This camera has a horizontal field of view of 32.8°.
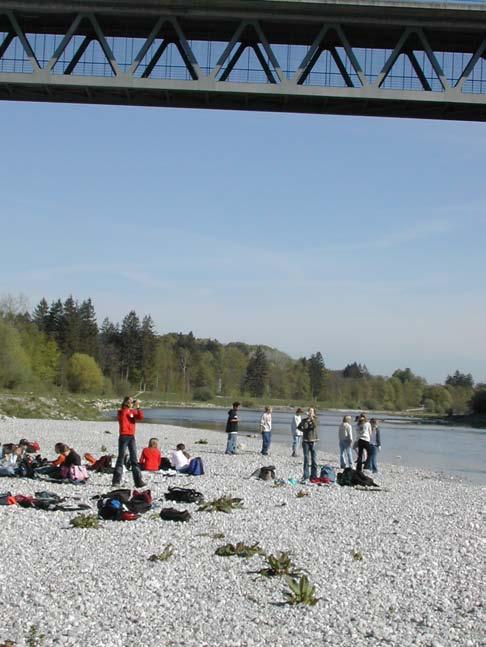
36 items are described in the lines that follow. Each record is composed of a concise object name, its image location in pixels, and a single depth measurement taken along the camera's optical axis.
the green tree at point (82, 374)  118.00
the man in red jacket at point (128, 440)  18.59
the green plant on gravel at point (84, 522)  14.07
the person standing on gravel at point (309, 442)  22.61
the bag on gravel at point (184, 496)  17.27
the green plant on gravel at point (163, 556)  12.02
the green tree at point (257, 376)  192.50
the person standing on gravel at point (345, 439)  26.83
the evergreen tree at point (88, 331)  130.75
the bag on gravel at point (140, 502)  15.49
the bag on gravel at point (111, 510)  14.88
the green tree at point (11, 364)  83.00
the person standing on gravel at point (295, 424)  31.27
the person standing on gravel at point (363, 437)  26.39
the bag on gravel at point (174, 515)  15.07
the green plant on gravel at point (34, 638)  8.14
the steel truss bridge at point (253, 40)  22.97
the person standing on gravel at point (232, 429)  29.76
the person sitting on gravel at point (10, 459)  19.86
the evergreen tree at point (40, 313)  137.05
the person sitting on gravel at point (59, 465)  19.81
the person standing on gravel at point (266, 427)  30.47
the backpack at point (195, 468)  22.92
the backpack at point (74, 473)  19.25
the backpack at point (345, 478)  22.27
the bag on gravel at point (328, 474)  22.60
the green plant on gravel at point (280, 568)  11.25
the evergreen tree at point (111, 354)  143.68
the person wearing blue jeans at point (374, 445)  28.31
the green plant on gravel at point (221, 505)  16.48
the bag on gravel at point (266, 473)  22.52
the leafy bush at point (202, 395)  168.12
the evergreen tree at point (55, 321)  128.91
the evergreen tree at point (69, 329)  127.75
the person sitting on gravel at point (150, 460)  22.45
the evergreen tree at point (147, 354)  147.38
